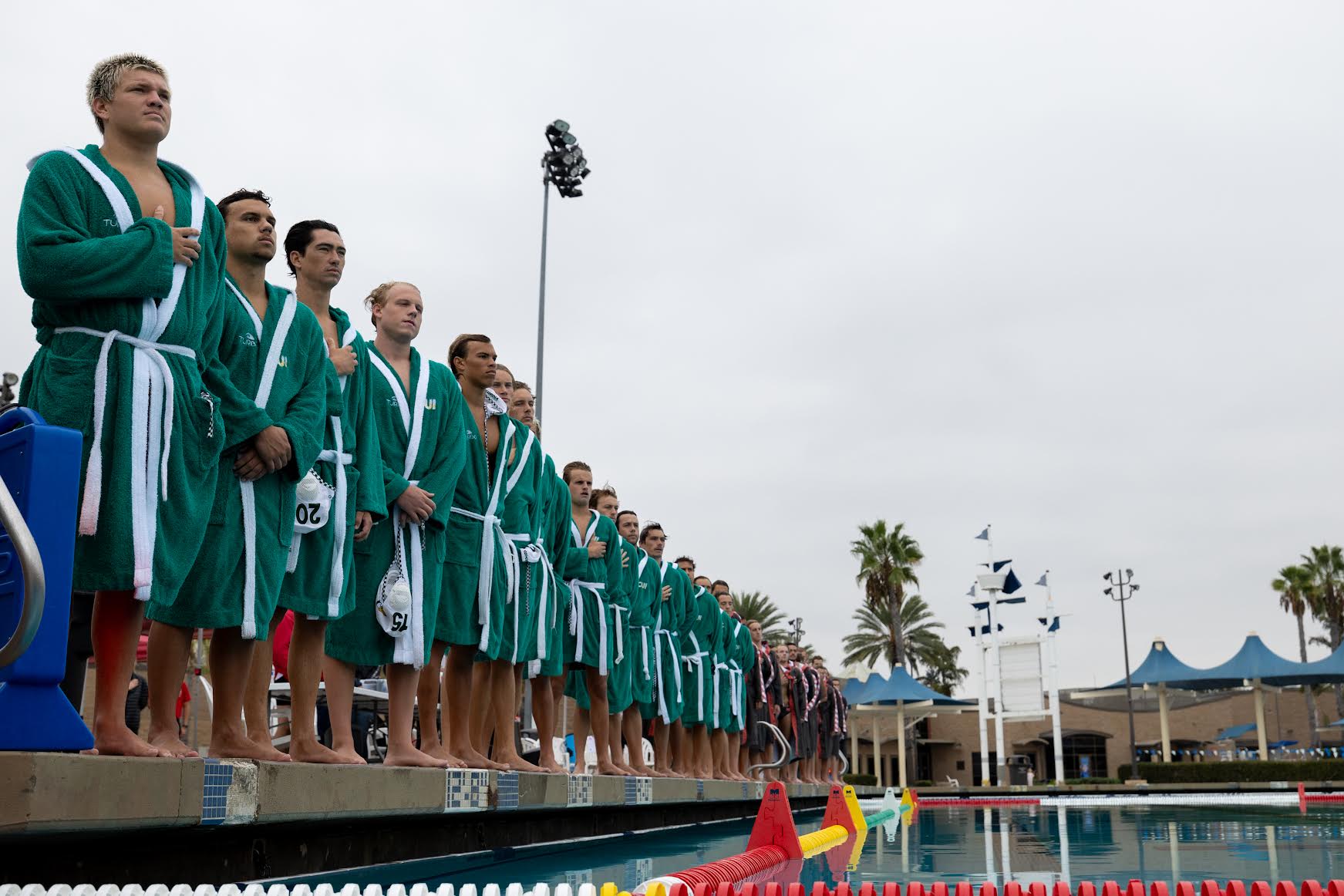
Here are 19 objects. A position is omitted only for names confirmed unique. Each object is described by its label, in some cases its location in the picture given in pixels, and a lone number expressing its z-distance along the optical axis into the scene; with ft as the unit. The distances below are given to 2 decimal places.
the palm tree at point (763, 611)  171.73
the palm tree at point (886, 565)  180.34
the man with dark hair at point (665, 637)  34.71
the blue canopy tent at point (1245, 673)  134.41
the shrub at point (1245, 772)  130.93
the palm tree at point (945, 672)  185.37
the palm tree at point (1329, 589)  201.87
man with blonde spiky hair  10.86
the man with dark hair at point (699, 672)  39.14
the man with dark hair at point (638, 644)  31.68
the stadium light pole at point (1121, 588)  162.11
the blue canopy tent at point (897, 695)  143.84
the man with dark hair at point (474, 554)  19.49
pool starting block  8.21
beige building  205.05
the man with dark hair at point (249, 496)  12.37
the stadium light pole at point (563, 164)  64.85
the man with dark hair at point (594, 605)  27.50
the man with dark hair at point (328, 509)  14.80
